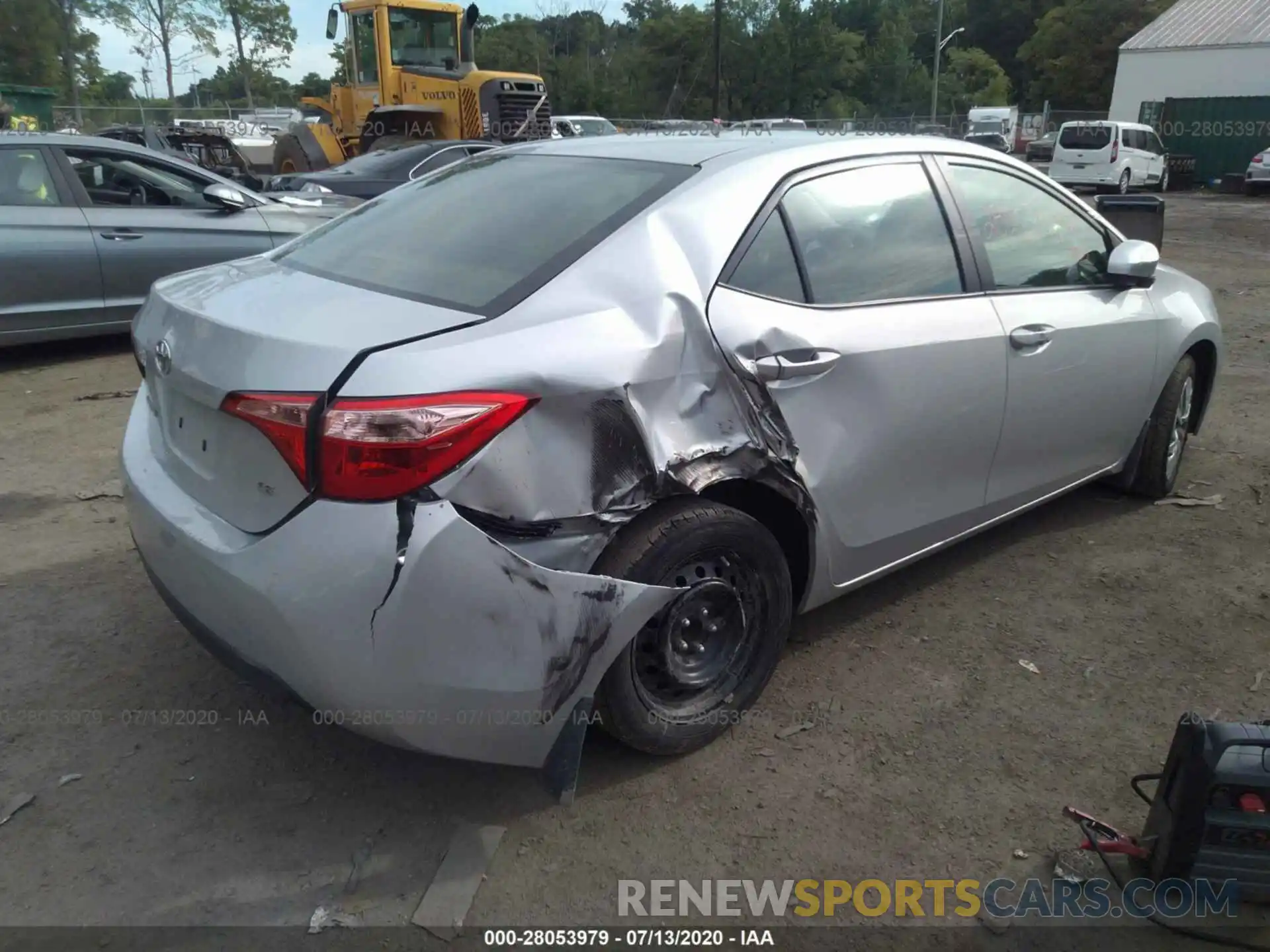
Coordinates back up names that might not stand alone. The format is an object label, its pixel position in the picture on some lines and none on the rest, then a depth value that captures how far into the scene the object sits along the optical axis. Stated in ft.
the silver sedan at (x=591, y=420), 6.95
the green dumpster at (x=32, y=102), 90.84
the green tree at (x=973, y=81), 188.85
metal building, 115.55
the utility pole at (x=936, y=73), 120.67
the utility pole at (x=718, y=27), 105.50
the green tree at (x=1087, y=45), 168.55
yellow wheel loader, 49.55
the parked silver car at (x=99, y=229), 21.66
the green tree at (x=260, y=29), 180.86
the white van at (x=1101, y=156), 79.05
